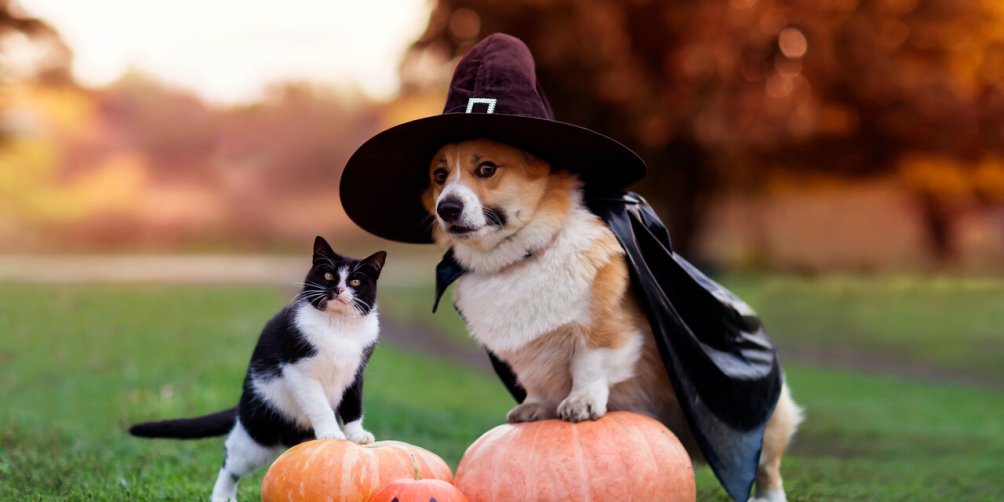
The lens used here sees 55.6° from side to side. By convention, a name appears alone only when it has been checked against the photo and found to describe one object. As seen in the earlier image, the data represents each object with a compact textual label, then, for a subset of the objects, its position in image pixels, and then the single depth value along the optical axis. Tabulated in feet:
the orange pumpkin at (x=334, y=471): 10.55
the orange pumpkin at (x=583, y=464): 11.03
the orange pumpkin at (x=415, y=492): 10.07
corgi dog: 11.19
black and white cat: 10.91
